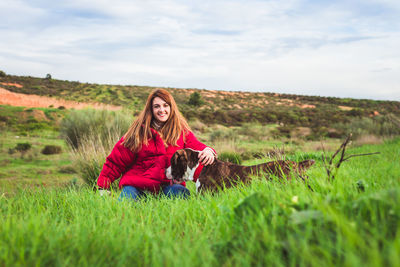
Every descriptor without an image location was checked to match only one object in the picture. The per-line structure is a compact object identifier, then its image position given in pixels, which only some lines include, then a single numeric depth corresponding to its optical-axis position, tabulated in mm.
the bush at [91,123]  10846
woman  4152
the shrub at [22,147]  12156
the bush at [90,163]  6975
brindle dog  3430
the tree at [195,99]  48506
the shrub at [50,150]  12453
